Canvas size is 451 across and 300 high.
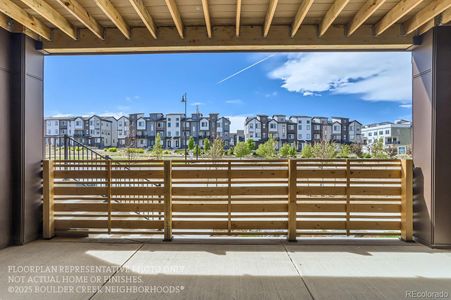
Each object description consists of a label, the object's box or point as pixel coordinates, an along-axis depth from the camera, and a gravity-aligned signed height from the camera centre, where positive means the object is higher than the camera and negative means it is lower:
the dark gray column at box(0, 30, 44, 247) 3.40 +0.11
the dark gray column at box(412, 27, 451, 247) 3.34 +0.15
